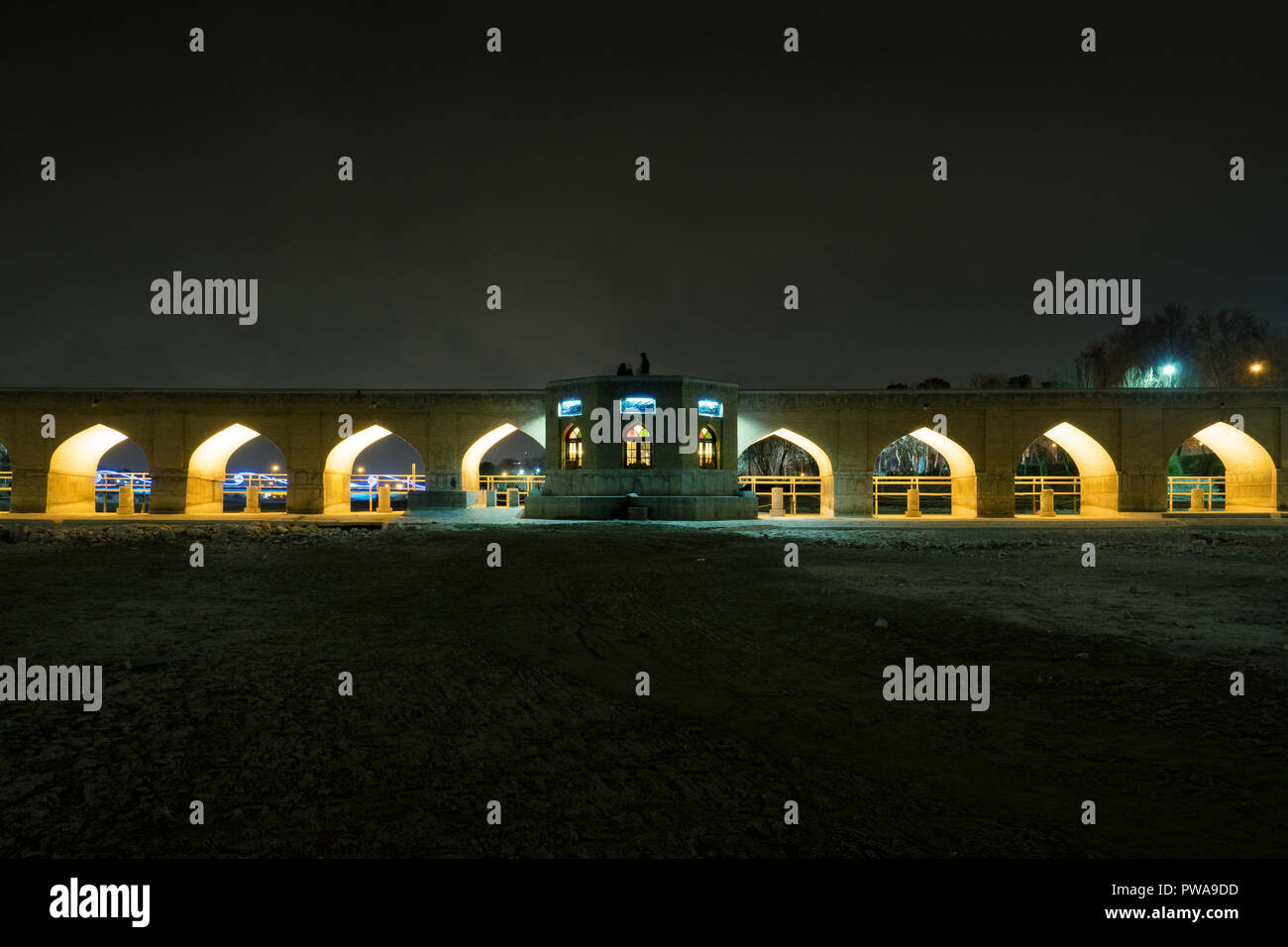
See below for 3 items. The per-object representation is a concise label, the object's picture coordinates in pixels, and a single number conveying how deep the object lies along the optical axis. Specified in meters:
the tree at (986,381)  64.38
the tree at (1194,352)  49.00
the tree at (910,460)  52.12
